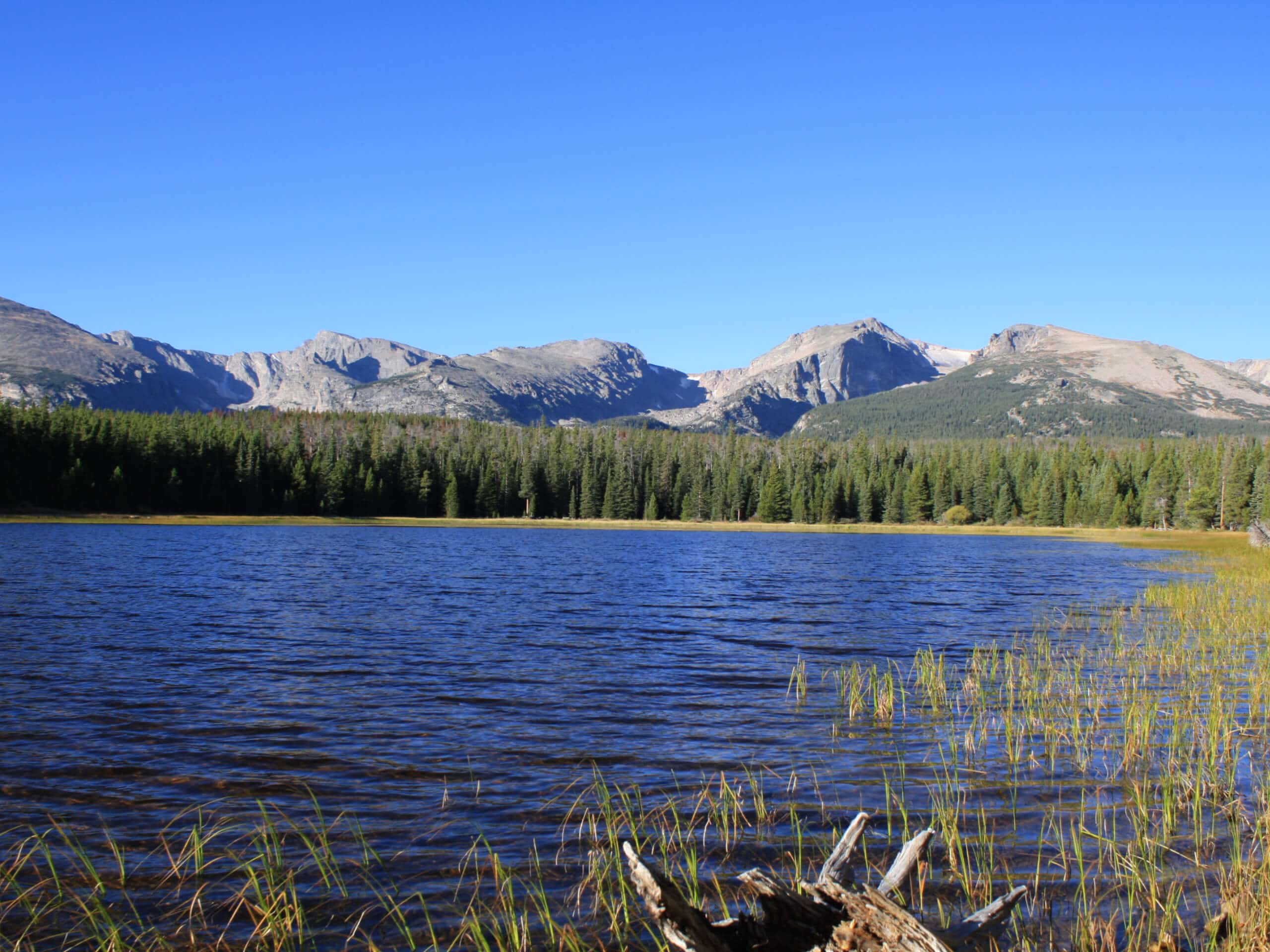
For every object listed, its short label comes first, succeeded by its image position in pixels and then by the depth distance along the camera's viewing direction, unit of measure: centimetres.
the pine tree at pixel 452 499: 14900
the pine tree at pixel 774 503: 15762
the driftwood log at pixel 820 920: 527
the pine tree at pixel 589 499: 16212
